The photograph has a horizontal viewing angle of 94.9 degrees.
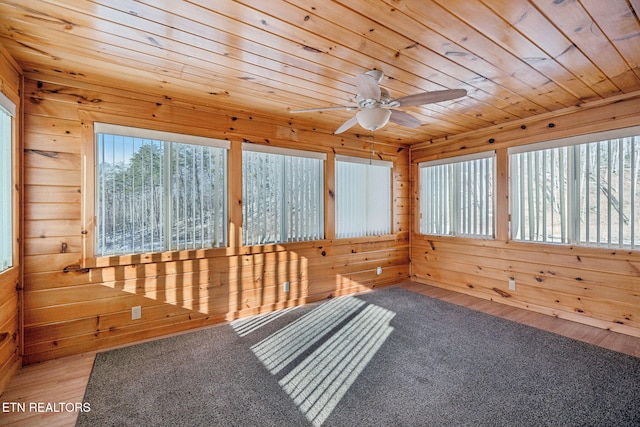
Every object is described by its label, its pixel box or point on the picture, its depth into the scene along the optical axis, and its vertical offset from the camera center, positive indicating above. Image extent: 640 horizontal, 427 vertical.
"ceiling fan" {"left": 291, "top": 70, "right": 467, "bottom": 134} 2.02 +0.83
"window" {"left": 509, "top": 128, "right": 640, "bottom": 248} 3.00 +0.24
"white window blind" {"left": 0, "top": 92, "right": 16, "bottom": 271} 2.10 +0.26
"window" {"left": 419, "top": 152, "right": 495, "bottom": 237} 4.23 +0.26
